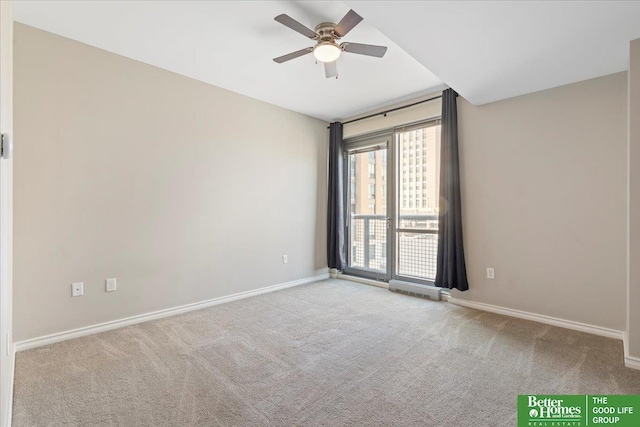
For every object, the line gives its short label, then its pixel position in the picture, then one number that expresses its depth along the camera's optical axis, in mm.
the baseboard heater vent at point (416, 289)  3717
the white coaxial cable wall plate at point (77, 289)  2645
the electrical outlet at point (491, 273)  3336
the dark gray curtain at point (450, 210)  3482
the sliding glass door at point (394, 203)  3963
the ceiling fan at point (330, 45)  2240
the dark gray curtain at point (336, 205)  4758
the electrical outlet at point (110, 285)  2822
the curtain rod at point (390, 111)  3793
